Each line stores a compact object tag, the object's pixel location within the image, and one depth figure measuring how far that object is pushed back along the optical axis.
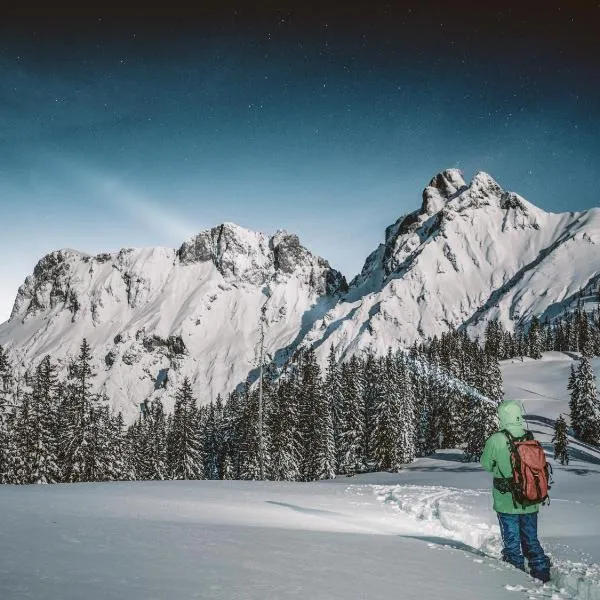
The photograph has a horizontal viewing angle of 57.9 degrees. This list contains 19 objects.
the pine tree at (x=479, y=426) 57.09
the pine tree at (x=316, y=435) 55.97
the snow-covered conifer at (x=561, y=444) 49.25
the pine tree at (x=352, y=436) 57.22
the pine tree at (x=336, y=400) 59.84
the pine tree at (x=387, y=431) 54.22
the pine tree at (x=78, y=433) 39.31
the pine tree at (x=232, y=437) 54.91
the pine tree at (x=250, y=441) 49.19
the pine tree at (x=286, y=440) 51.38
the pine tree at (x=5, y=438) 38.03
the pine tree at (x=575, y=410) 70.16
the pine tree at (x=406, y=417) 59.94
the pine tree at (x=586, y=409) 68.44
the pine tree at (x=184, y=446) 53.06
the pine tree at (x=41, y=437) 37.03
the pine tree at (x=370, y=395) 56.50
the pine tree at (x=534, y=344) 124.54
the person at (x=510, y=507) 7.12
